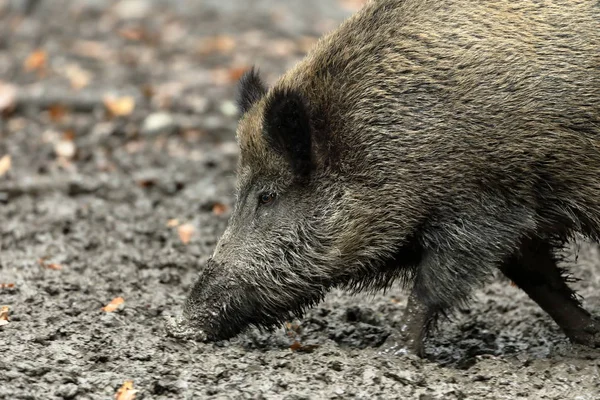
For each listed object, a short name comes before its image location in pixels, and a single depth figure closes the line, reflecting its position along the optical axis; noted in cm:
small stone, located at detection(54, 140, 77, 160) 1884
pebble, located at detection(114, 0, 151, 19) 2866
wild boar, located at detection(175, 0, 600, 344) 1050
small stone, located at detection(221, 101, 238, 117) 2078
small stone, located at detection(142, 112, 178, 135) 1995
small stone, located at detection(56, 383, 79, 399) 930
